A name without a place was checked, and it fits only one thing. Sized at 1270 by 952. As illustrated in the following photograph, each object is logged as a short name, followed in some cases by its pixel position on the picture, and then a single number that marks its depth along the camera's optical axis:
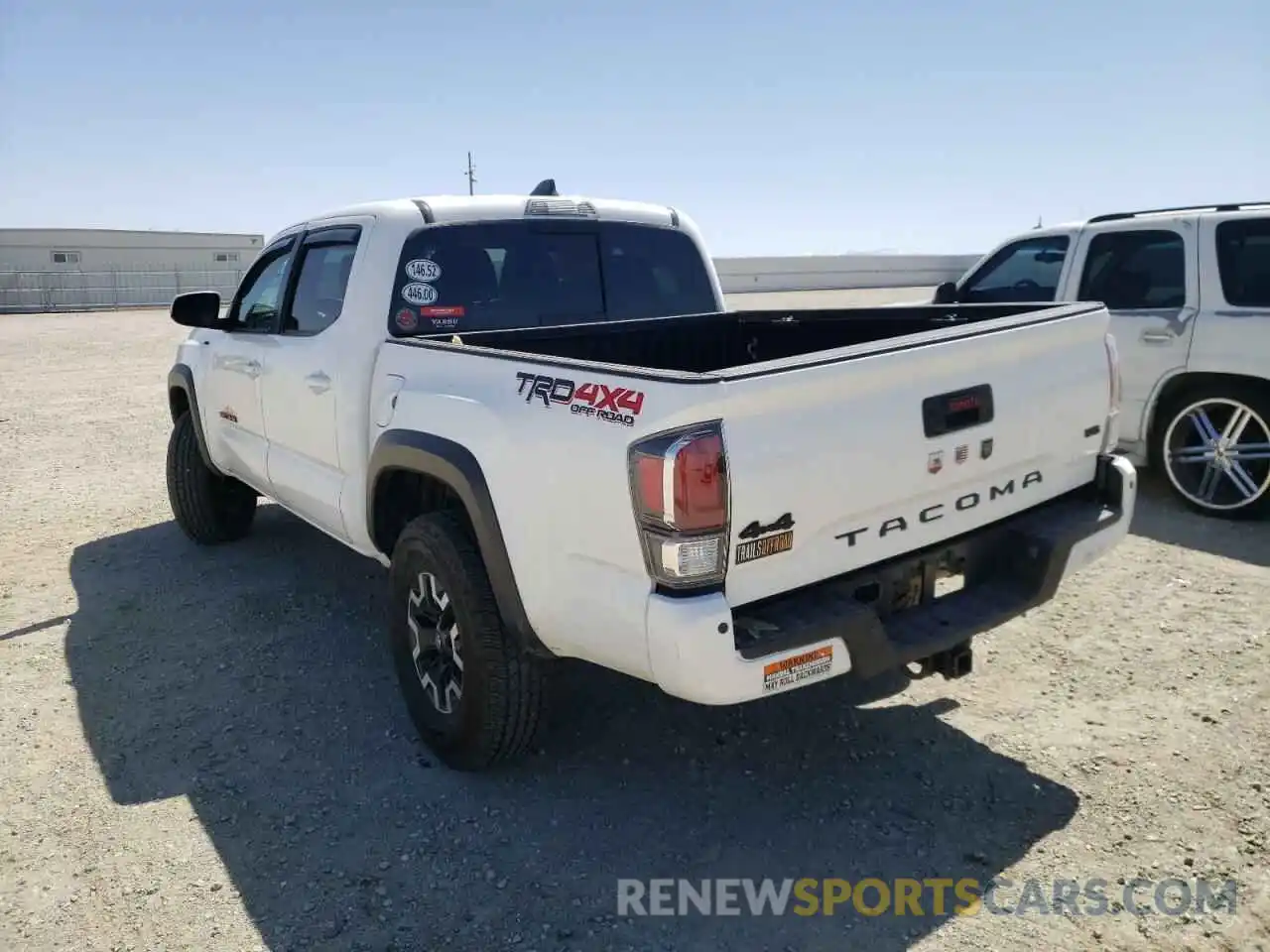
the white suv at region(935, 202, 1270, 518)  6.04
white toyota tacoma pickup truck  2.56
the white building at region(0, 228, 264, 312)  36.69
